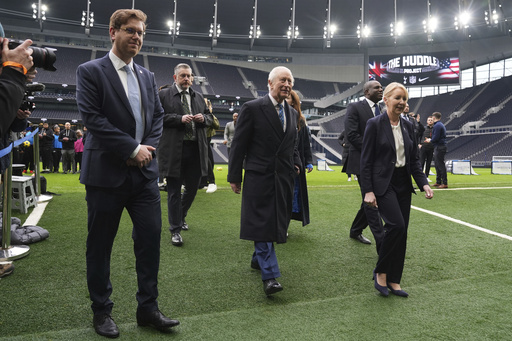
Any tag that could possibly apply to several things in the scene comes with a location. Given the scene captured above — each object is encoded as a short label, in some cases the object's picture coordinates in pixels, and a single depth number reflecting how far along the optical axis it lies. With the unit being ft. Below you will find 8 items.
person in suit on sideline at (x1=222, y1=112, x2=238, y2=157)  31.89
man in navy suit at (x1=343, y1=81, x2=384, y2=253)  13.19
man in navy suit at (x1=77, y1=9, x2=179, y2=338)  6.72
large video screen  122.31
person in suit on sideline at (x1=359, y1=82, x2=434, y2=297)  9.09
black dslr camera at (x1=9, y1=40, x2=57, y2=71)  6.25
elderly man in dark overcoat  9.43
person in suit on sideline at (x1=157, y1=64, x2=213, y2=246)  13.04
